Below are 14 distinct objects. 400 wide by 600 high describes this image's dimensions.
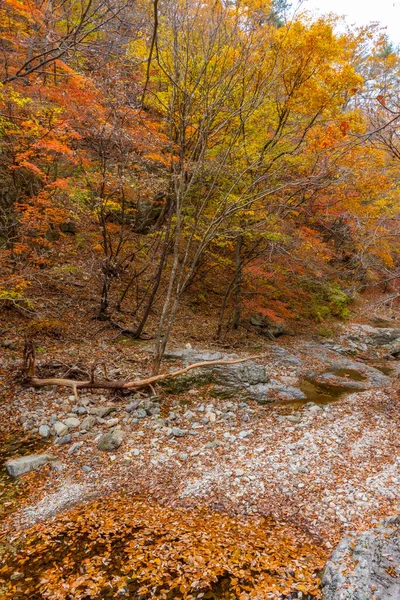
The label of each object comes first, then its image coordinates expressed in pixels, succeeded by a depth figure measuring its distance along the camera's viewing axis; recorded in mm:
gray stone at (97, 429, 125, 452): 5707
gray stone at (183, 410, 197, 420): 6930
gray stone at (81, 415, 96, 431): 6211
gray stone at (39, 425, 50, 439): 6000
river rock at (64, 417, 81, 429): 6236
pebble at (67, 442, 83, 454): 5613
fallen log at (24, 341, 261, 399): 7115
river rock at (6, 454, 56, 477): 5089
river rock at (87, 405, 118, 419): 6610
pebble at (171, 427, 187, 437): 6230
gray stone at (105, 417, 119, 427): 6373
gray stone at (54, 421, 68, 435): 6066
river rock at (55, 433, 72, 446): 5844
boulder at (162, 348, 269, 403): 8141
